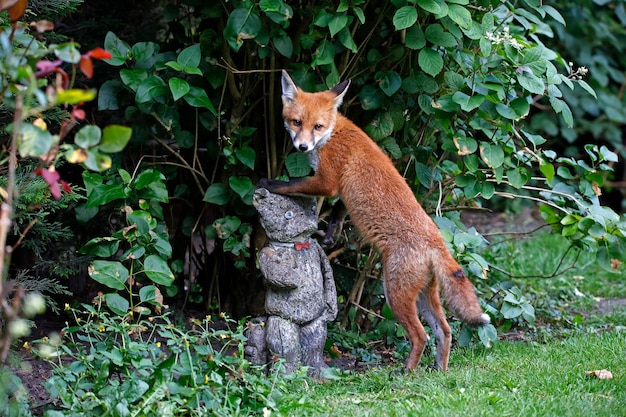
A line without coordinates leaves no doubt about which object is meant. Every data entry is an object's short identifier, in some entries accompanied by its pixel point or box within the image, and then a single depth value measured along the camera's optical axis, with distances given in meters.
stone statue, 10.15
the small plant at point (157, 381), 7.84
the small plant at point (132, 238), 9.78
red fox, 10.06
